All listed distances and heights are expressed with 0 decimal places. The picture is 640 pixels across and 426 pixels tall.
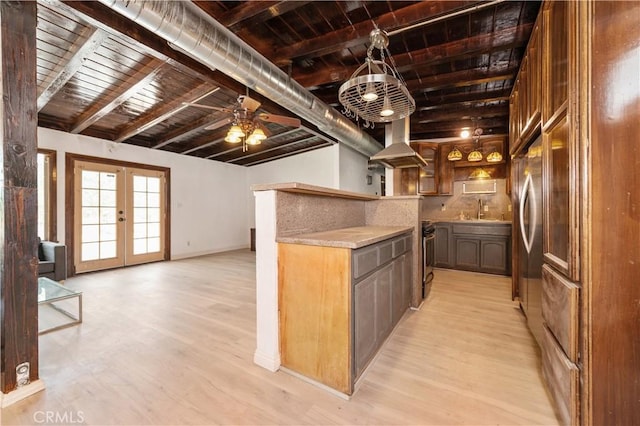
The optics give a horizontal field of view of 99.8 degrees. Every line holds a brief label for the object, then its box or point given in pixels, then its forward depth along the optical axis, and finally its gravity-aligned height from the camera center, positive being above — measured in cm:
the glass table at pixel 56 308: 259 -108
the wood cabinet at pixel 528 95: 194 +99
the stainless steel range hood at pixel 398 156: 360 +75
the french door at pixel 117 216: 496 -4
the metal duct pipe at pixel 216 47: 191 +142
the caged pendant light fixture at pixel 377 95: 174 +85
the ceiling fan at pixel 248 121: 338 +124
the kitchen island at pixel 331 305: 167 -62
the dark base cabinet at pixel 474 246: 455 -63
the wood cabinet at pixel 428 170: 559 +87
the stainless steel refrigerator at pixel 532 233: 200 -18
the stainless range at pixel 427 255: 332 -57
